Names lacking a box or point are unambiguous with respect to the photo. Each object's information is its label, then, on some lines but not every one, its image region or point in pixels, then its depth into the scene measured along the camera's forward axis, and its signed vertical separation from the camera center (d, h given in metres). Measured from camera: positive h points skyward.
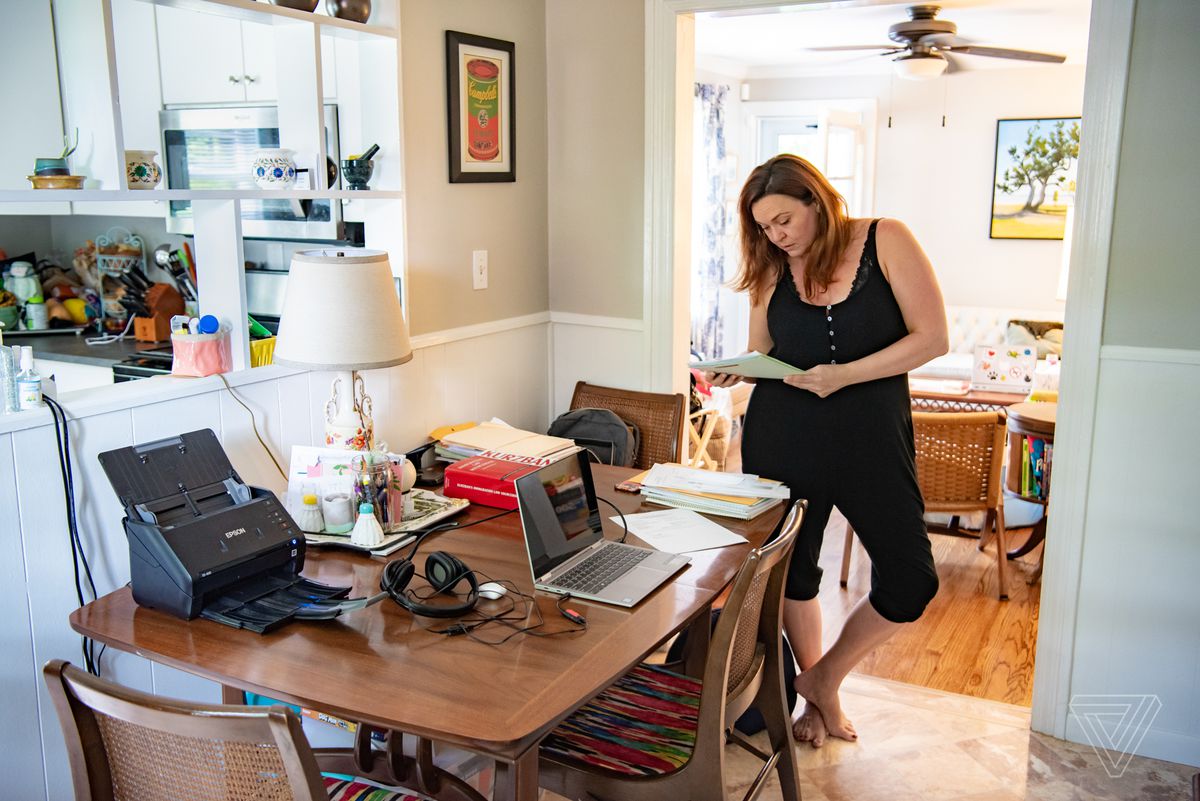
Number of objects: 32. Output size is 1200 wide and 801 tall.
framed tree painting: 7.30 +0.16
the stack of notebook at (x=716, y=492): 2.35 -0.68
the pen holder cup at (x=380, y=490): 2.17 -0.61
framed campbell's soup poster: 2.99 +0.26
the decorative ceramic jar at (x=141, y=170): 2.12 +0.06
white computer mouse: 1.87 -0.71
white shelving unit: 2.05 +0.19
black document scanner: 1.75 -0.60
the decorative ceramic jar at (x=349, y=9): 2.56 +0.46
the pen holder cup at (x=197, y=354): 2.30 -0.35
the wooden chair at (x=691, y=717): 1.79 -0.99
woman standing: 2.46 -0.40
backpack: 3.13 -0.72
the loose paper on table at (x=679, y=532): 2.16 -0.71
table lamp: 2.23 -0.27
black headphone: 1.79 -0.69
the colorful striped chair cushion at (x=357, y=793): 1.70 -0.98
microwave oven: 3.09 +0.11
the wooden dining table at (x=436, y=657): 1.47 -0.72
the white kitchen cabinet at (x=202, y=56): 3.48 +0.47
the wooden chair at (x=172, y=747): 1.24 -0.69
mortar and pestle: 2.70 +0.07
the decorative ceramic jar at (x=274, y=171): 2.43 +0.06
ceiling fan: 5.28 +0.83
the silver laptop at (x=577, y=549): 1.91 -0.69
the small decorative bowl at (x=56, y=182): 1.96 +0.03
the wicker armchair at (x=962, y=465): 4.09 -1.06
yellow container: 2.50 -0.38
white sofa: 7.24 -0.90
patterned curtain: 7.20 -0.14
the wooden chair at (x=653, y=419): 3.17 -0.68
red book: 2.39 -0.66
